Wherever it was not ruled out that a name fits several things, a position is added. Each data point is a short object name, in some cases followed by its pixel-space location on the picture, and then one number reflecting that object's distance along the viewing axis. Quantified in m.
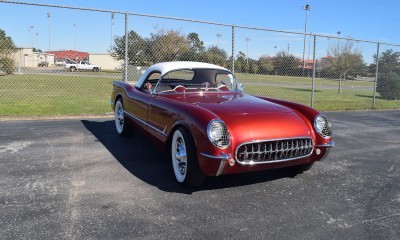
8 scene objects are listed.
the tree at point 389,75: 15.17
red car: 3.54
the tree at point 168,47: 11.02
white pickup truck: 47.62
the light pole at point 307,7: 53.89
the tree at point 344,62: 22.70
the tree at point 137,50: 10.90
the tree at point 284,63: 18.71
